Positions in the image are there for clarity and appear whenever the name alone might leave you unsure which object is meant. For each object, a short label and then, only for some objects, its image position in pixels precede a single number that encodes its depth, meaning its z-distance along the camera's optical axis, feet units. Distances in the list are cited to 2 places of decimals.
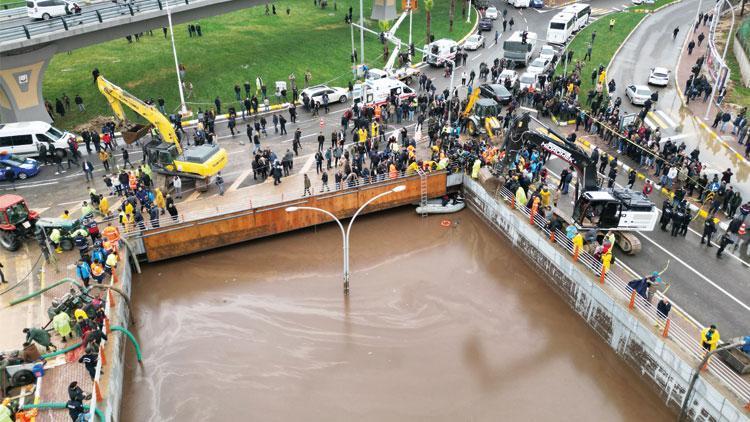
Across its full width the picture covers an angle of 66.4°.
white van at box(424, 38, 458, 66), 156.15
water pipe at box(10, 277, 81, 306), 69.05
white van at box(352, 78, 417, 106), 129.08
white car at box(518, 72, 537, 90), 138.27
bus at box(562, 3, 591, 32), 179.63
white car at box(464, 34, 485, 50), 169.07
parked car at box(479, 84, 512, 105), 129.18
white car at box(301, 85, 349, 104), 131.03
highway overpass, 105.50
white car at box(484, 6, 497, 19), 194.18
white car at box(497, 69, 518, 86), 139.65
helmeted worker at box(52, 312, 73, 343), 65.31
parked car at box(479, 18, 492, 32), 185.88
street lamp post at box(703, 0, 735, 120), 122.76
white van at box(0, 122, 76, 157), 103.55
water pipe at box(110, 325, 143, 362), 67.82
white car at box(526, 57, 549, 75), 146.00
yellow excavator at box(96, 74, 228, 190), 95.81
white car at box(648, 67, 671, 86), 142.31
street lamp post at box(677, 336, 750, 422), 56.07
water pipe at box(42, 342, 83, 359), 64.34
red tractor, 81.05
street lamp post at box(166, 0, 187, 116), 124.23
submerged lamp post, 76.84
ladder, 99.86
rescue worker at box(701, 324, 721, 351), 59.98
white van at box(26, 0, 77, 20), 115.65
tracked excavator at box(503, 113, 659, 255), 80.48
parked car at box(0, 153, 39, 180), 99.14
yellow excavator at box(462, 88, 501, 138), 116.67
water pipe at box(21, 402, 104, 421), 56.85
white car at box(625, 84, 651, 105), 131.44
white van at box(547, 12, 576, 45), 169.68
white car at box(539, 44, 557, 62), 153.79
